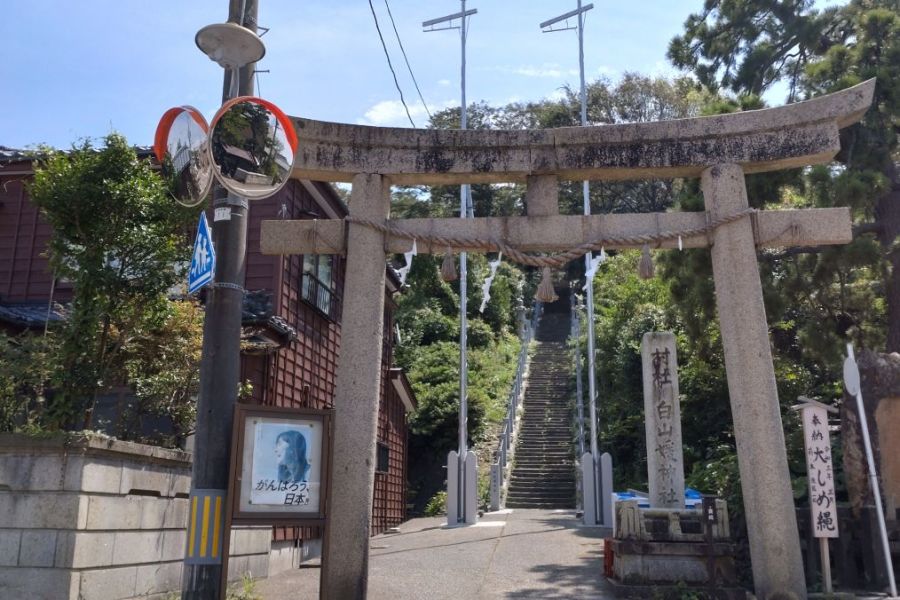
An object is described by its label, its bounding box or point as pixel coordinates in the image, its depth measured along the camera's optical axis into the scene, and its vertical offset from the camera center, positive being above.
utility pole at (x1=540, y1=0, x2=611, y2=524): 16.83 +2.31
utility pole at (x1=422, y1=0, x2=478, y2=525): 17.22 +2.39
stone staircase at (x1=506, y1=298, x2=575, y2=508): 21.95 +0.69
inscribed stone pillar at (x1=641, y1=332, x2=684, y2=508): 11.58 +0.68
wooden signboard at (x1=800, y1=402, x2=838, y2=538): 8.83 -0.06
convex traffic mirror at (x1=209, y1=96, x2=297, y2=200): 5.71 +2.41
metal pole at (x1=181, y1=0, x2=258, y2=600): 5.82 +0.68
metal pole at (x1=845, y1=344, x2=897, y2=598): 8.82 -0.24
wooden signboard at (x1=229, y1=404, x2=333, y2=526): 6.19 -0.04
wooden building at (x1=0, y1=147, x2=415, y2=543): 12.46 +3.08
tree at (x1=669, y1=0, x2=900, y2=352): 12.52 +5.53
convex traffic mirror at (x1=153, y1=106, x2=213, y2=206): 5.88 +2.43
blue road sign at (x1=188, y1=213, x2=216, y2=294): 5.78 +1.53
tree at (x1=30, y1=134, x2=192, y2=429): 7.54 +2.19
